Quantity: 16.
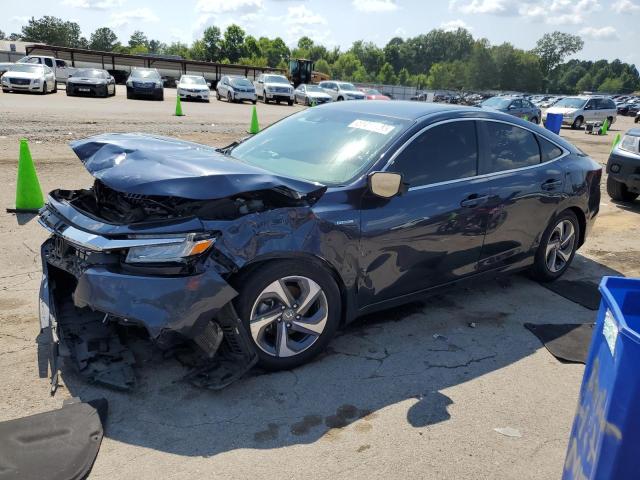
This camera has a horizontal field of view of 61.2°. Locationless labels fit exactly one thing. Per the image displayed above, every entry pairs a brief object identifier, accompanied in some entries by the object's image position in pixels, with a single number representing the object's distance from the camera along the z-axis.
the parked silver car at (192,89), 28.43
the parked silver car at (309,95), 30.89
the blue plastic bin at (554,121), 21.19
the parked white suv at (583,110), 26.97
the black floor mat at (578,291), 5.06
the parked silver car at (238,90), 30.84
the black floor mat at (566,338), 4.04
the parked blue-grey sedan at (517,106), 21.80
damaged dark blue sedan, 3.03
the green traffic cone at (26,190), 6.46
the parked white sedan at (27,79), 23.98
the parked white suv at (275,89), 31.70
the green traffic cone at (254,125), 15.67
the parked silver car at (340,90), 31.88
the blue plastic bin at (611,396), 1.69
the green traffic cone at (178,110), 19.42
